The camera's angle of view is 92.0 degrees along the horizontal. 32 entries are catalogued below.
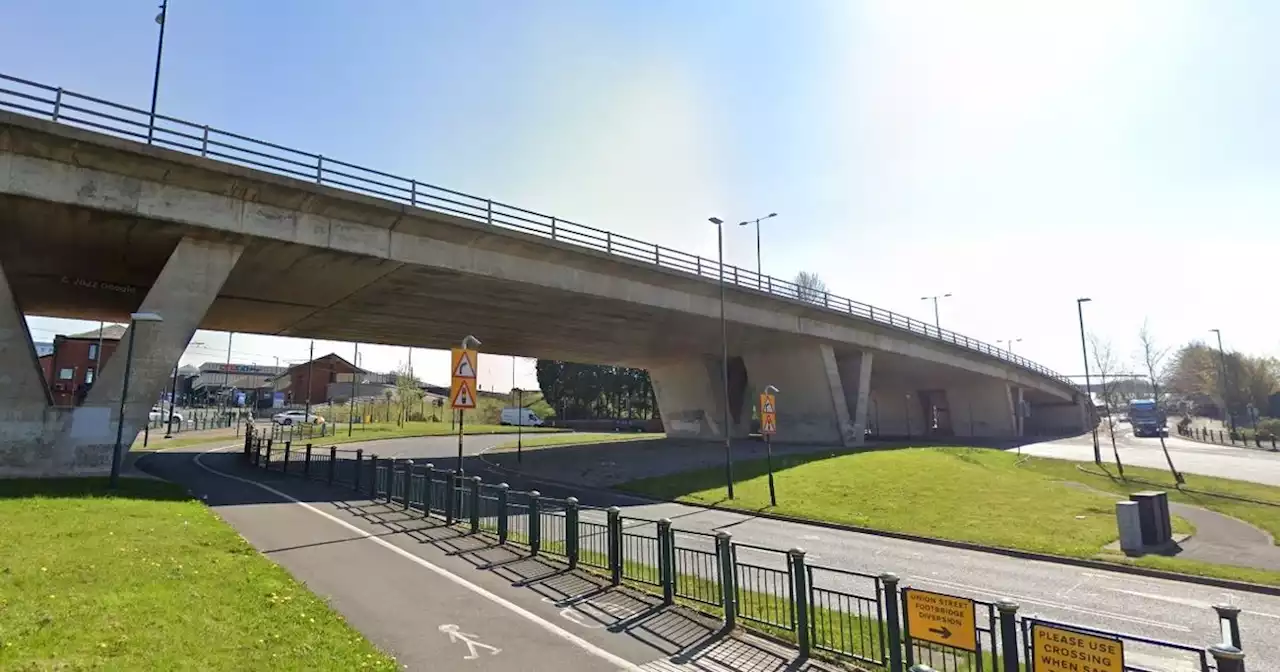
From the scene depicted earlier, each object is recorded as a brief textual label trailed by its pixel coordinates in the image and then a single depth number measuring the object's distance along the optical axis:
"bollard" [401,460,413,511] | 16.78
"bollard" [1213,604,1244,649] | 4.81
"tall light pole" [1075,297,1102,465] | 34.71
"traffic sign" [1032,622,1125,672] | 4.87
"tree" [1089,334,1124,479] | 42.44
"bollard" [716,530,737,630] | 8.22
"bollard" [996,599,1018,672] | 5.57
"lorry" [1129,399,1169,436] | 62.66
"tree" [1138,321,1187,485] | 36.44
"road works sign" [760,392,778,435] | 22.31
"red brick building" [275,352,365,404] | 92.56
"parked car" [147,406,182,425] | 62.49
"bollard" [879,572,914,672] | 6.40
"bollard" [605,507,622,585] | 10.16
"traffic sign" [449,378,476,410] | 12.24
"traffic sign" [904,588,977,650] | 5.87
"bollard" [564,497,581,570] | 10.95
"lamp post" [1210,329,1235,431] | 60.23
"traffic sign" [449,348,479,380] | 12.48
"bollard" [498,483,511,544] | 12.85
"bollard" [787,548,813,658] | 7.29
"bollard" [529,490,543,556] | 12.00
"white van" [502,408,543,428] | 71.81
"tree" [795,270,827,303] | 37.75
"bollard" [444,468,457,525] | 14.57
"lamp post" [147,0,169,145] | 23.48
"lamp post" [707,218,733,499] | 22.83
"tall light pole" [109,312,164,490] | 17.02
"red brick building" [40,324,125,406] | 60.81
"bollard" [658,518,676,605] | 9.19
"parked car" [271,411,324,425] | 57.71
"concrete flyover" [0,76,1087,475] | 17.81
